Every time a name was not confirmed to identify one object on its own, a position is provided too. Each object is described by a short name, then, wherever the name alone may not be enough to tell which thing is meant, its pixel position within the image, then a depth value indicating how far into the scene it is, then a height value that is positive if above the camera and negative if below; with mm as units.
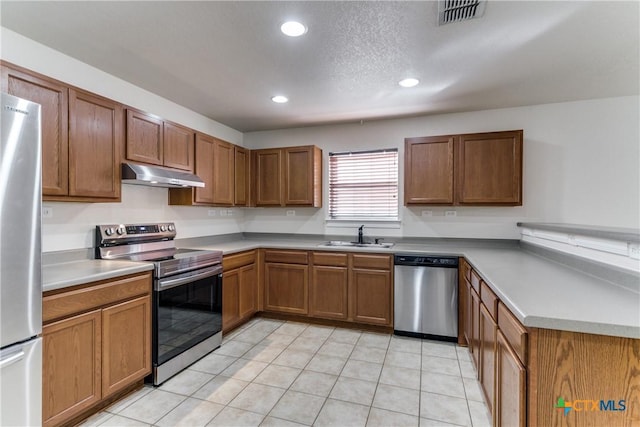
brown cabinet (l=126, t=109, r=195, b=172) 2562 +641
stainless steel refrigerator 1380 -261
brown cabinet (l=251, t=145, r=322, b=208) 3910 +463
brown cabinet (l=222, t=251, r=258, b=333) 3173 -880
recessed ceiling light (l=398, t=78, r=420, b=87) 2676 +1169
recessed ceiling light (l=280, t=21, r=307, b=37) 1874 +1162
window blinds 3924 +358
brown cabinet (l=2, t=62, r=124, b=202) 1913 +523
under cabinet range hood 2436 +298
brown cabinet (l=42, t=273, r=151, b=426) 1698 -851
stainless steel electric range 2344 -693
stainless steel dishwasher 3076 -887
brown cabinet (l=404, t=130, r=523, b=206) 3162 +468
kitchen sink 3660 -414
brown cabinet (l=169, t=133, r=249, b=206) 3243 +426
